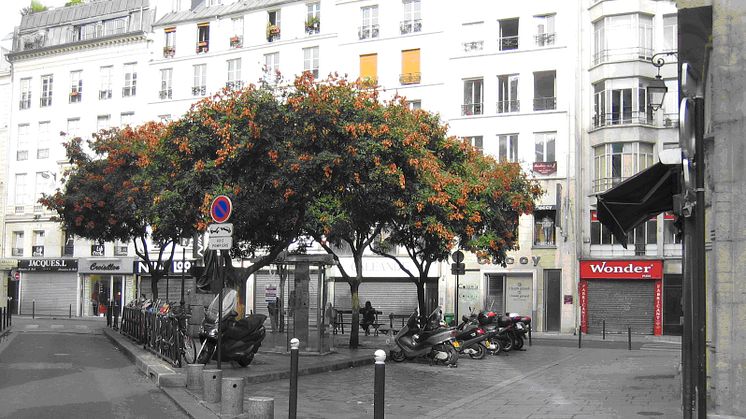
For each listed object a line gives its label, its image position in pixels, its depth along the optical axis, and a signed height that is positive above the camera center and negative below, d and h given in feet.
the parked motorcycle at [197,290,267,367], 51.80 -4.82
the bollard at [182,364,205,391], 42.16 -6.02
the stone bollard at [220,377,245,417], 35.09 -5.80
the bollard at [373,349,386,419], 26.25 -3.83
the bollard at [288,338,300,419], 30.30 -4.42
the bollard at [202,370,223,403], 38.81 -5.90
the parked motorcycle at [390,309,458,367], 65.16 -6.31
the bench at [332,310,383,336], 103.60 -8.49
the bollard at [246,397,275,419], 31.89 -5.66
